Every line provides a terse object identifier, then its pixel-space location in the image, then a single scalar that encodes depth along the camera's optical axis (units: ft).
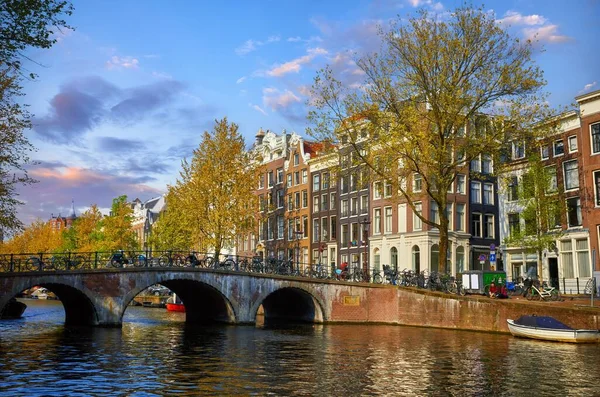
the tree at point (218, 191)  188.44
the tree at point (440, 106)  120.98
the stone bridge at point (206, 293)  120.06
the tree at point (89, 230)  277.44
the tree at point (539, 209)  140.77
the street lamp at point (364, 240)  192.28
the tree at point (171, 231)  212.02
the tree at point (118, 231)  259.60
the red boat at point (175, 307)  213.83
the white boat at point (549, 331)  98.07
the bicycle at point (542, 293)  120.38
